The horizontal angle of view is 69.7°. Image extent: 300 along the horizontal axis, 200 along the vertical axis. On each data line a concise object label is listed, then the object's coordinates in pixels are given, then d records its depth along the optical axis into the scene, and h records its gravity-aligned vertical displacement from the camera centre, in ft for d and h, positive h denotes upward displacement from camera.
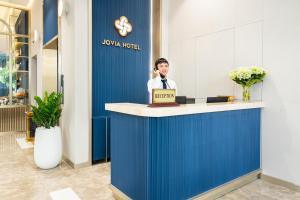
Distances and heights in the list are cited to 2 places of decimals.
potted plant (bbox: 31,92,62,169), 11.98 -2.14
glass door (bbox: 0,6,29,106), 23.54 +4.33
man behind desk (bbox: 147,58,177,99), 9.52 +0.88
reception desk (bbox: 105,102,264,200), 6.91 -1.98
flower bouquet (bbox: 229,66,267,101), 10.65 +1.00
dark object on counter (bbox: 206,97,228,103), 10.59 -0.15
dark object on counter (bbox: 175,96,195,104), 9.68 -0.14
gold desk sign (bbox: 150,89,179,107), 7.14 -0.04
